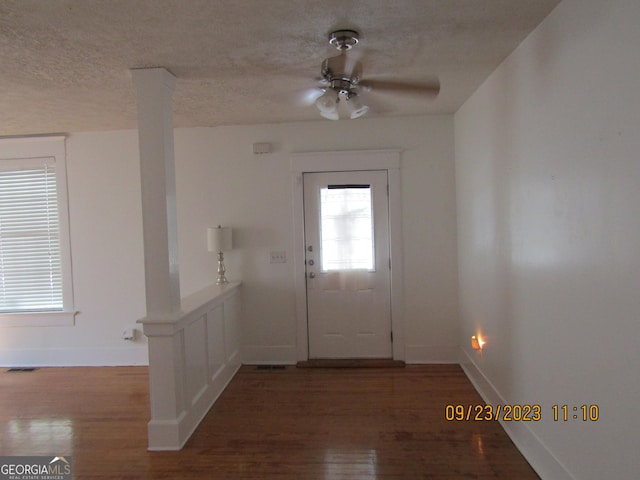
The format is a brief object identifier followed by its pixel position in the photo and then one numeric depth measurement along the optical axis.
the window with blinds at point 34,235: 4.54
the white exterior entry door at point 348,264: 4.29
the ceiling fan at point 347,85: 1.99
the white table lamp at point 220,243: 4.18
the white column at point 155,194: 2.79
